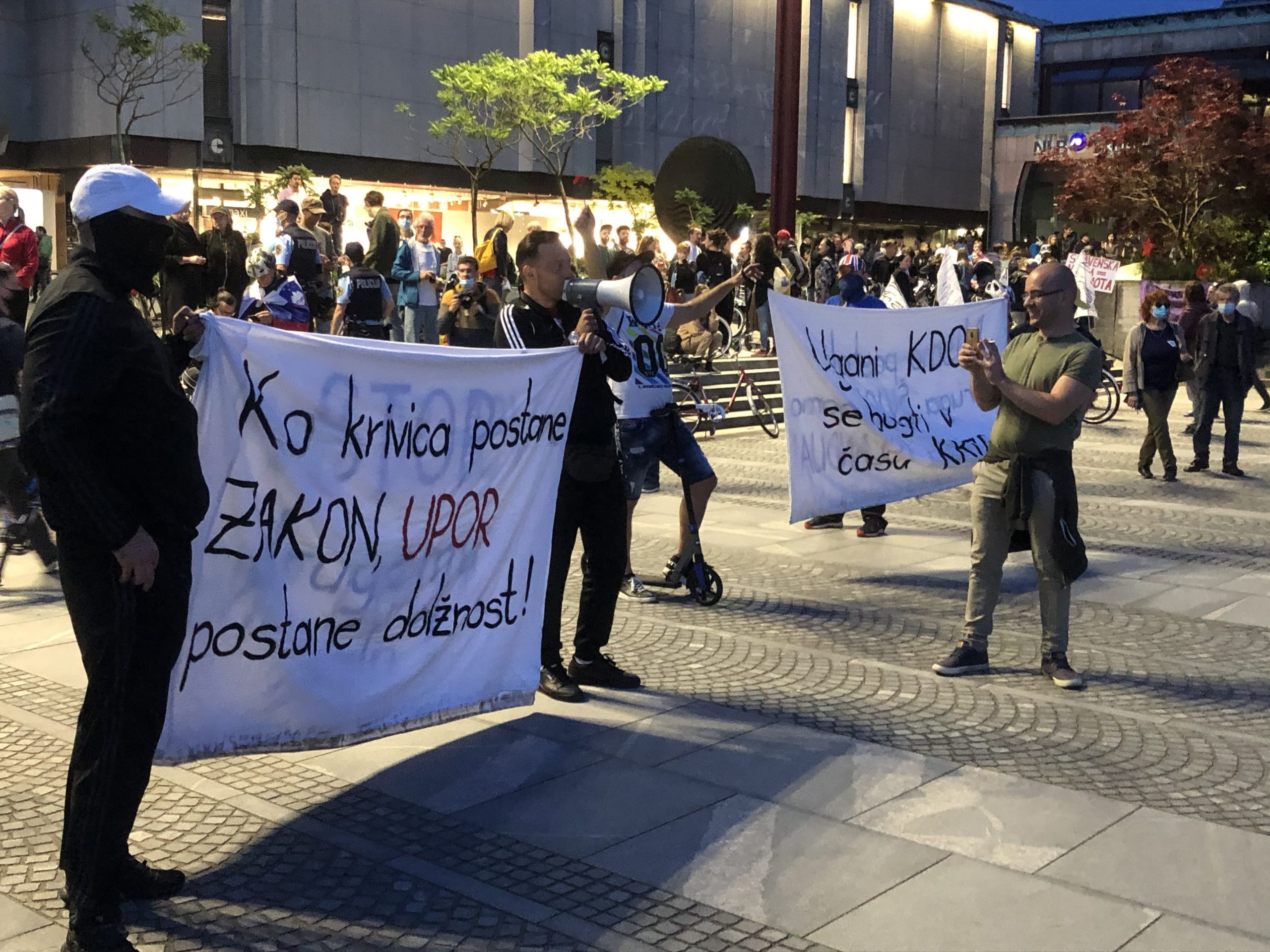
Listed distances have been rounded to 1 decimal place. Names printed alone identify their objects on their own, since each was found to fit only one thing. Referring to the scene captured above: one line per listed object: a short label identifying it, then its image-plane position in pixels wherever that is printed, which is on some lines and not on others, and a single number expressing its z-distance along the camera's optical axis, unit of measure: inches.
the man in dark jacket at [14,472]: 331.0
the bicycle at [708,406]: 624.7
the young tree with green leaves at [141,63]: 1229.1
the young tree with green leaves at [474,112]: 1380.4
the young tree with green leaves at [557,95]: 1379.2
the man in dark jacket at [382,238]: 604.7
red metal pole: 1300.4
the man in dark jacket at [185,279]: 493.7
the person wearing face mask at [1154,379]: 542.3
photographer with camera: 587.8
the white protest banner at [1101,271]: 959.6
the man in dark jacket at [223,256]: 517.0
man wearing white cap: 143.7
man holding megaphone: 244.1
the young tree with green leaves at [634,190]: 1631.4
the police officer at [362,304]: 514.0
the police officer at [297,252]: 499.8
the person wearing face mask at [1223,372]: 562.6
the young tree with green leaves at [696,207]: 1227.9
